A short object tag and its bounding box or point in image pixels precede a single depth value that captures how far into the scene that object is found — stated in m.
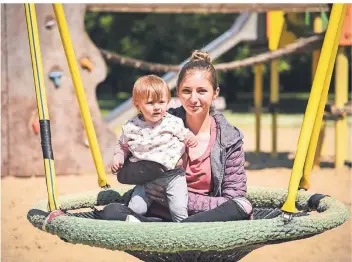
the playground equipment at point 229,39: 9.80
